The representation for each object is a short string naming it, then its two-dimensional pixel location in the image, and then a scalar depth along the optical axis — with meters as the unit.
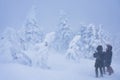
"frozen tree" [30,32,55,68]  22.77
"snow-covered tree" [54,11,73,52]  55.88
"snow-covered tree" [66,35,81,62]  31.45
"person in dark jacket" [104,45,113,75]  19.19
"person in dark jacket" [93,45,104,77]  18.14
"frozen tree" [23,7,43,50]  46.50
